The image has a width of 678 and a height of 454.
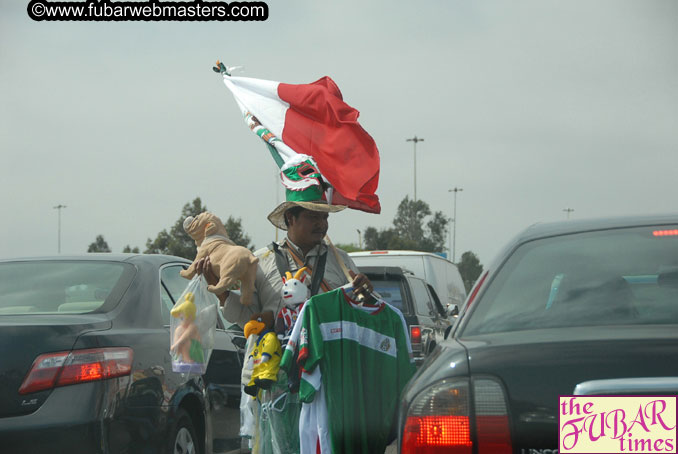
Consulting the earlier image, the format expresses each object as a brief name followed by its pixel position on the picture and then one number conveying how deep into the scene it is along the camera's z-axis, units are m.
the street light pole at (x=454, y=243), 96.00
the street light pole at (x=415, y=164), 87.56
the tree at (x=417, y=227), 111.22
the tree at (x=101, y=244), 125.00
